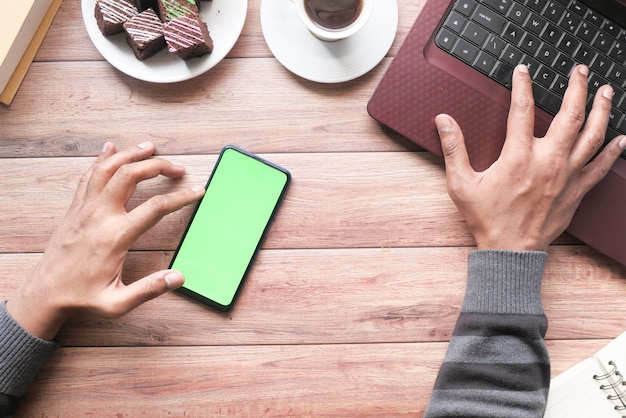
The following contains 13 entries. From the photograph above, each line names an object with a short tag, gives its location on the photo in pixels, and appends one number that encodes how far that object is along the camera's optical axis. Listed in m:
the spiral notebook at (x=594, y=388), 0.89
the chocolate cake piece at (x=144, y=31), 0.86
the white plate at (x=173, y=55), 0.89
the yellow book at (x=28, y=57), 0.92
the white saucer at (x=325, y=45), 0.90
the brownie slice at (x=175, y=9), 0.87
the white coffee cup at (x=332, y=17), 0.85
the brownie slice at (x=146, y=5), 0.89
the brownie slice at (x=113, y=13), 0.86
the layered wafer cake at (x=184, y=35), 0.85
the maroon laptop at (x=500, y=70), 0.85
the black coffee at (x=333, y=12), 0.88
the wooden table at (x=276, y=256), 0.91
